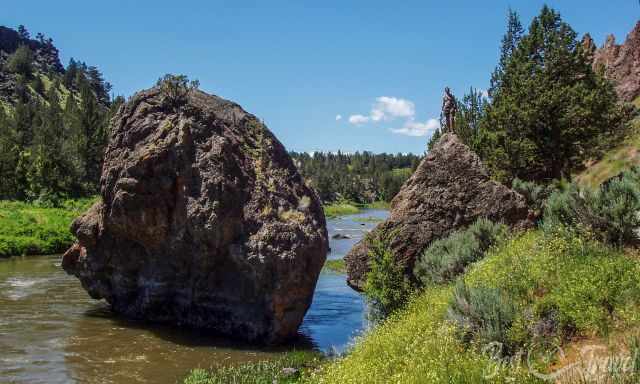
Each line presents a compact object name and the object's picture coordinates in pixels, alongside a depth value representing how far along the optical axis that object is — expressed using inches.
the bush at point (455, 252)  556.4
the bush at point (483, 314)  327.3
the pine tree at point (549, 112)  1157.7
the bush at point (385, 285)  580.1
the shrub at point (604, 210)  433.7
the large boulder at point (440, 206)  676.7
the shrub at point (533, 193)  785.6
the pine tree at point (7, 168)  2711.6
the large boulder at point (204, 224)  707.4
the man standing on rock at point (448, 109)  1128.2
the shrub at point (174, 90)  796.0
